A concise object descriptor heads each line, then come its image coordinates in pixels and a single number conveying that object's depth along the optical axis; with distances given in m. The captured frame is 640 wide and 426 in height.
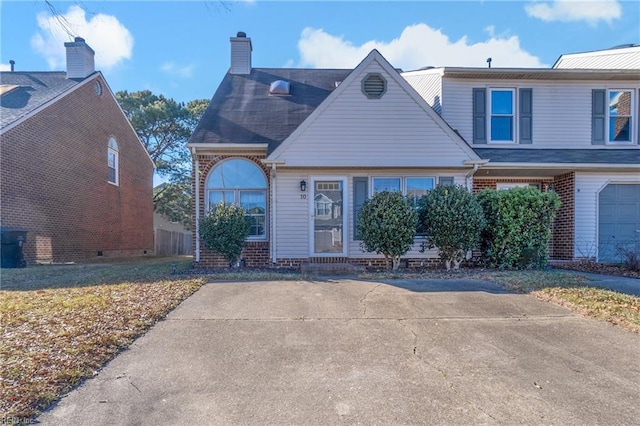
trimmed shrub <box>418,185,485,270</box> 8.40
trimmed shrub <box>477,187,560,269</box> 8.57
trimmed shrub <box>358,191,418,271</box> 8.34
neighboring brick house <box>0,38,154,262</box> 11.66
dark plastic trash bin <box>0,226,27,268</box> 10.37
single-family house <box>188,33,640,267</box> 9.41
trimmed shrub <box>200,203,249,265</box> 8.77
